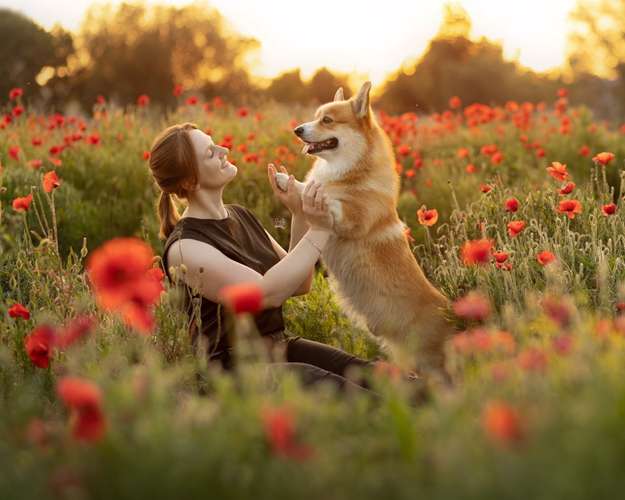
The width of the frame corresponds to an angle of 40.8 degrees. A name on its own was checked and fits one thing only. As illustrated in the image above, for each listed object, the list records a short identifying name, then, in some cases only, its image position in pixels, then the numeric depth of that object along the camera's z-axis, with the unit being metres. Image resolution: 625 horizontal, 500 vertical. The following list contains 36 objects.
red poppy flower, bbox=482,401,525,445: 1.40
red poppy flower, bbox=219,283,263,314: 1.82
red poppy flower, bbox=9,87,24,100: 6.95
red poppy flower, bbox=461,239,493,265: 2.66
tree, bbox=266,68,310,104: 26.02
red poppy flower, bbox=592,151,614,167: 4.02
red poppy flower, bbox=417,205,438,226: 3.91
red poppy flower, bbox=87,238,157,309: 1.80
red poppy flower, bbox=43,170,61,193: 3.43
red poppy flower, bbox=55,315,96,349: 1.96
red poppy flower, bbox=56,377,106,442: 1.52
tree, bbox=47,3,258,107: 21.36
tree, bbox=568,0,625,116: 24.02
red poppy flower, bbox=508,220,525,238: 3.32
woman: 3.38
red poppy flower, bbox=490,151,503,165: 5.60
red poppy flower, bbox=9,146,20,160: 5.60
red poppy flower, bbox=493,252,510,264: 3.27
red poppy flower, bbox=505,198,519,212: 3.67
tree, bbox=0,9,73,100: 20.17
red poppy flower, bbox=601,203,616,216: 3.57
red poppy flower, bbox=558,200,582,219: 3.56
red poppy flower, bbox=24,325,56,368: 2.37
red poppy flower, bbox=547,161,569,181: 3.96
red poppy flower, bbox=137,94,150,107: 7.61
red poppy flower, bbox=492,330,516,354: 1.89
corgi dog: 4.00
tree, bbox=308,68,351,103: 25.81
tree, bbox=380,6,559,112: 24.64
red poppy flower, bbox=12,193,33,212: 3.28
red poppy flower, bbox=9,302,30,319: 2.75
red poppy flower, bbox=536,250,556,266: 2.85
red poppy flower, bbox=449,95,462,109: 8.41
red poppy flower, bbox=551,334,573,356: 1.84
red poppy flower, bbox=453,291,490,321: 1.99
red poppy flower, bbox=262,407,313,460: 1.48
